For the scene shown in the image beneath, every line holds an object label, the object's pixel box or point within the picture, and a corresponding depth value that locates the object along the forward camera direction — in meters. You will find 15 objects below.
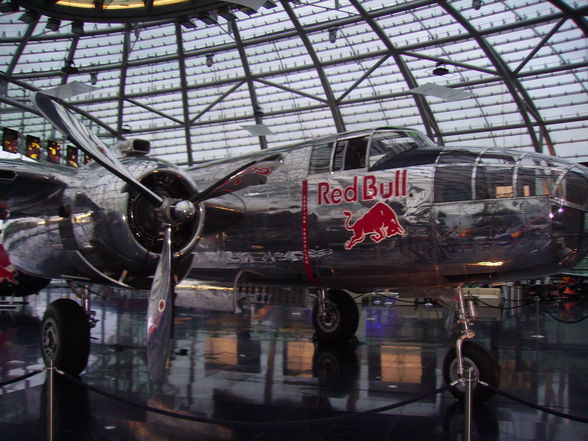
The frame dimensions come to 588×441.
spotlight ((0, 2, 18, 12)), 23.29
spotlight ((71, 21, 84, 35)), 25.77
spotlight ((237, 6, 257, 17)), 23.27
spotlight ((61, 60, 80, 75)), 25.81
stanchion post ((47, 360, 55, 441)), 4.74
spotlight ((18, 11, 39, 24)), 24.64
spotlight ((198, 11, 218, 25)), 25.05
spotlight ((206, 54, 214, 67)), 30.19
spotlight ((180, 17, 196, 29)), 25.72
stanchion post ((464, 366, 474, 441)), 4.34
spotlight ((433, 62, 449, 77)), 24.25
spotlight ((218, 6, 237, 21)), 24.62
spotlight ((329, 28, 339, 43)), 27.07
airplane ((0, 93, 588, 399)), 6.12
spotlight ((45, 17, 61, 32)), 25.55
